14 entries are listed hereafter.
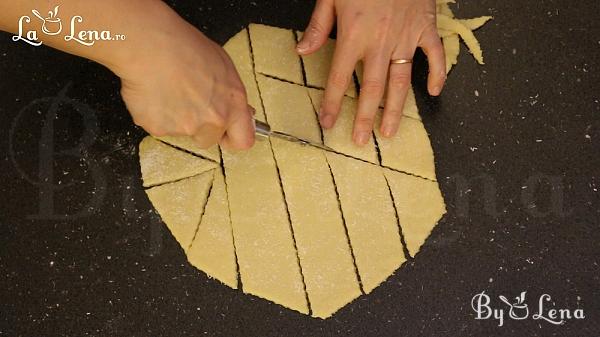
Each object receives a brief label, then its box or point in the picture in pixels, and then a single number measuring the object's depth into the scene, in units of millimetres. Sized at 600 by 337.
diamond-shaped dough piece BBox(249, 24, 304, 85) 1414
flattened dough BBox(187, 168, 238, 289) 1295
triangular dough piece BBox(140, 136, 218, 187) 1342
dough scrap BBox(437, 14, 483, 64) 1451
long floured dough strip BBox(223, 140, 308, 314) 1288
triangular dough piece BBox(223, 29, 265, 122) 1392
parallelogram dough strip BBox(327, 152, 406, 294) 1300
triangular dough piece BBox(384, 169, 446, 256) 1319
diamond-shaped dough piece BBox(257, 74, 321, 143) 1370
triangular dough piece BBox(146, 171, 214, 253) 1312
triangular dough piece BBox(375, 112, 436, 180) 1357
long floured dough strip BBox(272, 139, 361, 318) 1289
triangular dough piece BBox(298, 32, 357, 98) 1409
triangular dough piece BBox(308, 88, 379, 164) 1360
